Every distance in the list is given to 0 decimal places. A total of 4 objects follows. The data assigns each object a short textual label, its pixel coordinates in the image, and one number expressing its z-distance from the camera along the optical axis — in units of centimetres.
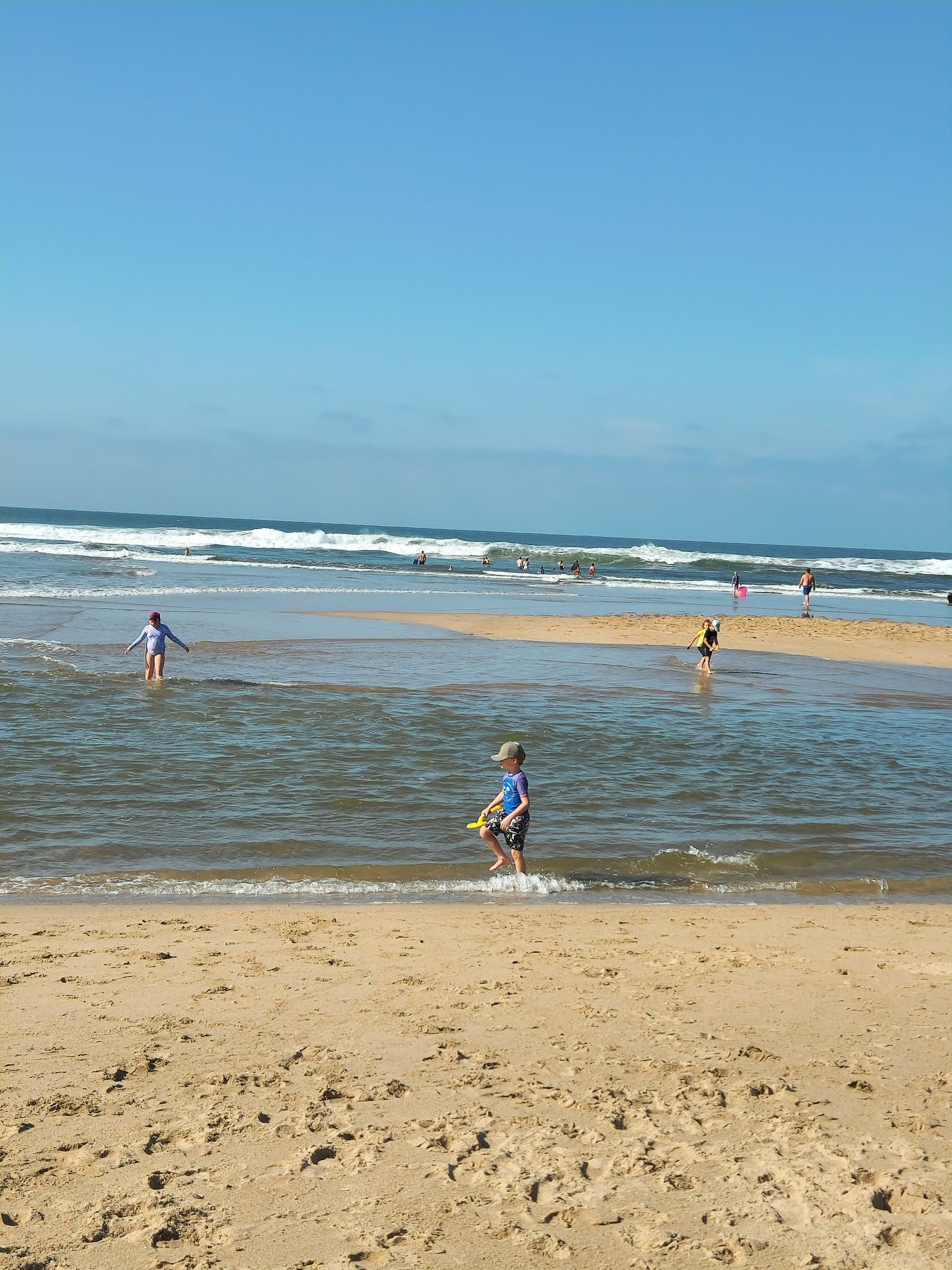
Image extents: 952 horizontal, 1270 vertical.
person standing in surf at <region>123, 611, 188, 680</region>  1736
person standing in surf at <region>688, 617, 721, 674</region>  2225
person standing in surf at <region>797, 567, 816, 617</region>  4201
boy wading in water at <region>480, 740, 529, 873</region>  901
